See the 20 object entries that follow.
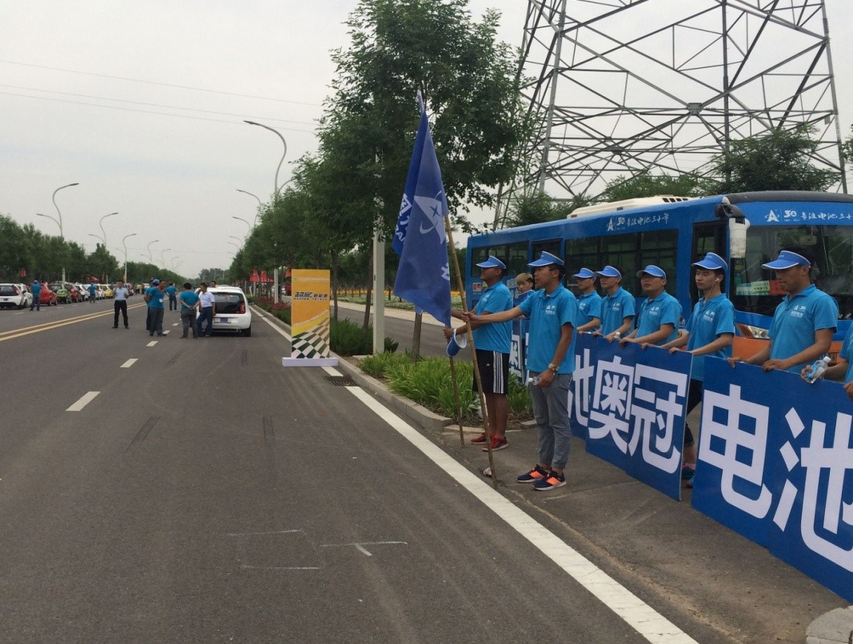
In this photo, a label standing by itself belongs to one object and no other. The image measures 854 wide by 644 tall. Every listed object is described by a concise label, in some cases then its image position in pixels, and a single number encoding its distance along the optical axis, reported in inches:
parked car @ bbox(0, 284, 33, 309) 2156.4
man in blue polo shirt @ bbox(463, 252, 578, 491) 269.1
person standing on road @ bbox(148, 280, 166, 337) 1048.2
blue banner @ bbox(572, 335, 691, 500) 263.9
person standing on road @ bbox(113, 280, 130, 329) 1181.1
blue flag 297.6
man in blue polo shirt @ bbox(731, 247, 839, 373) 217.9
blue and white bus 494.0
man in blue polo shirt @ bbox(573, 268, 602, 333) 378.9
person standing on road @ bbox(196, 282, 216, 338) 1058.1
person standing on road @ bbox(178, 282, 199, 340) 1035.3
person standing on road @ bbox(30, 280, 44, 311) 1971.8
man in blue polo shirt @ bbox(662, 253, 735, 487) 267.1
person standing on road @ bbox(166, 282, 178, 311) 1439.7
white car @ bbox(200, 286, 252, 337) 1071.6
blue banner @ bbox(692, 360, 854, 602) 185.0
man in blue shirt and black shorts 319.6
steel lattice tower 1237.1
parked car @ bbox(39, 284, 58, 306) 2402.8
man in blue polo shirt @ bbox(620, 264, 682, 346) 296.4
